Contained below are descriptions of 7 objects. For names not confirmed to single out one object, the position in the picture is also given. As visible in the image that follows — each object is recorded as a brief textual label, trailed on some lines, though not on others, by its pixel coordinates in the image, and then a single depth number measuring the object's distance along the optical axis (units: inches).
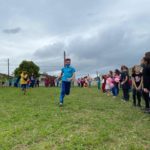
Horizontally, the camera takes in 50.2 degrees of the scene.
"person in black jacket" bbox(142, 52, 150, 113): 193.4
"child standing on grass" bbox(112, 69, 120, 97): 394.9
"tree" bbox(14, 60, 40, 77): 1760.2
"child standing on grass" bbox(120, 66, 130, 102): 325.8
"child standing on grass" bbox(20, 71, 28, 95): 413.4
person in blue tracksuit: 243.3
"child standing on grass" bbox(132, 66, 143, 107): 250.3
